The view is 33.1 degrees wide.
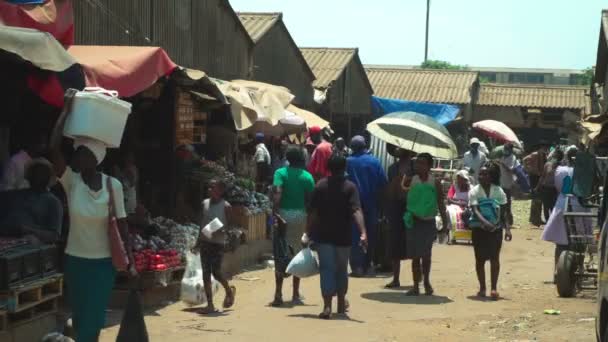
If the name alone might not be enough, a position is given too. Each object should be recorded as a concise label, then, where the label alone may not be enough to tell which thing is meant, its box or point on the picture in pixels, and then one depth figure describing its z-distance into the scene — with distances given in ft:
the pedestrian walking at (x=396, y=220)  43.37
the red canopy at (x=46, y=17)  32.99
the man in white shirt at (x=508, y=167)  73.39
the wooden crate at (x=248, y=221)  50.49
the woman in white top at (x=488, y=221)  40.88
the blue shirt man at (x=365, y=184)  46.52
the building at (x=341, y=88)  108.78
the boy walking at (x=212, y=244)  36.68
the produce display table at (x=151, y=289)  36.60
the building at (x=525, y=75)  424.87
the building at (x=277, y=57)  84.53
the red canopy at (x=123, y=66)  34.32
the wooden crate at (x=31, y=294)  27.07
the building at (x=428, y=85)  143.95
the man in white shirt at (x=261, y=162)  71.10
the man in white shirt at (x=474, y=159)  73.67
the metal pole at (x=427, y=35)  250.57
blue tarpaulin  92.84
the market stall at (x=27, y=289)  26.96
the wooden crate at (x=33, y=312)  27.81
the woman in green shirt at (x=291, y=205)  38.81
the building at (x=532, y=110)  144.87
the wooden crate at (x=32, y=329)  27.30
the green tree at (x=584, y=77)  298.56
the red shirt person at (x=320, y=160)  53.88
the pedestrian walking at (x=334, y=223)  35.50
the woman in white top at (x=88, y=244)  24.20
